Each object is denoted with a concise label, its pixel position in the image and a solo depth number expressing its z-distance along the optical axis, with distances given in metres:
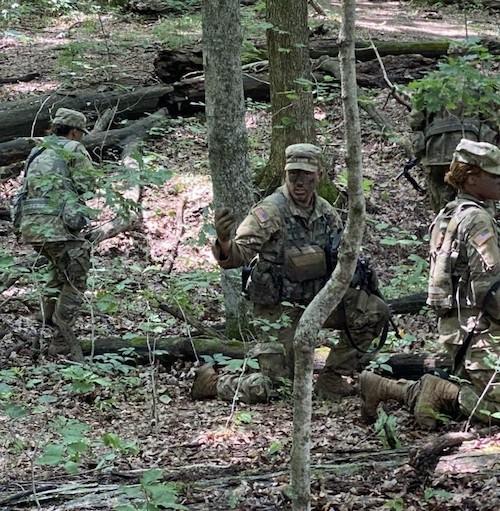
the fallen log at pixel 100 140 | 22.59
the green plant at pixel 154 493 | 6.79
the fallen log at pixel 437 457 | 8.28
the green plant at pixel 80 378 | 9.96
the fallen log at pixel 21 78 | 28.59
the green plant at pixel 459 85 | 11.94
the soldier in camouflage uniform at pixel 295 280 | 12.26
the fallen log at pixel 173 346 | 14.58
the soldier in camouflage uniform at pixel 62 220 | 14.21
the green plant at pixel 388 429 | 9.37
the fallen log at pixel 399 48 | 28.23
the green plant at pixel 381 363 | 11.65
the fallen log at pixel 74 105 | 23.73
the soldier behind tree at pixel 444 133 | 15.02
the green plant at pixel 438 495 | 7.71
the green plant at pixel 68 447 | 7.27
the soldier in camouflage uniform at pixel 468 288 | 9.87
